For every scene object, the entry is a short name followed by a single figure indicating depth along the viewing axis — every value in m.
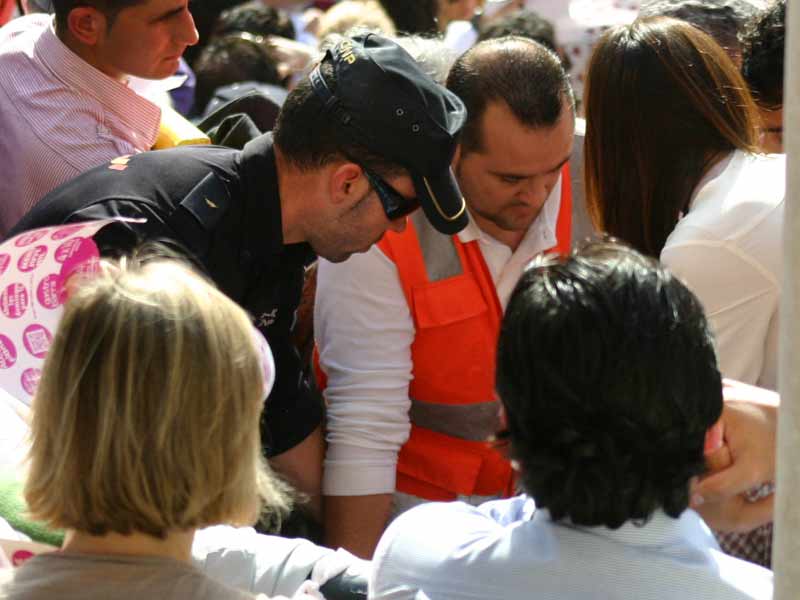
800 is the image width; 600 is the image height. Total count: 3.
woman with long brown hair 4.42
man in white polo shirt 5.45
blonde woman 2.87
